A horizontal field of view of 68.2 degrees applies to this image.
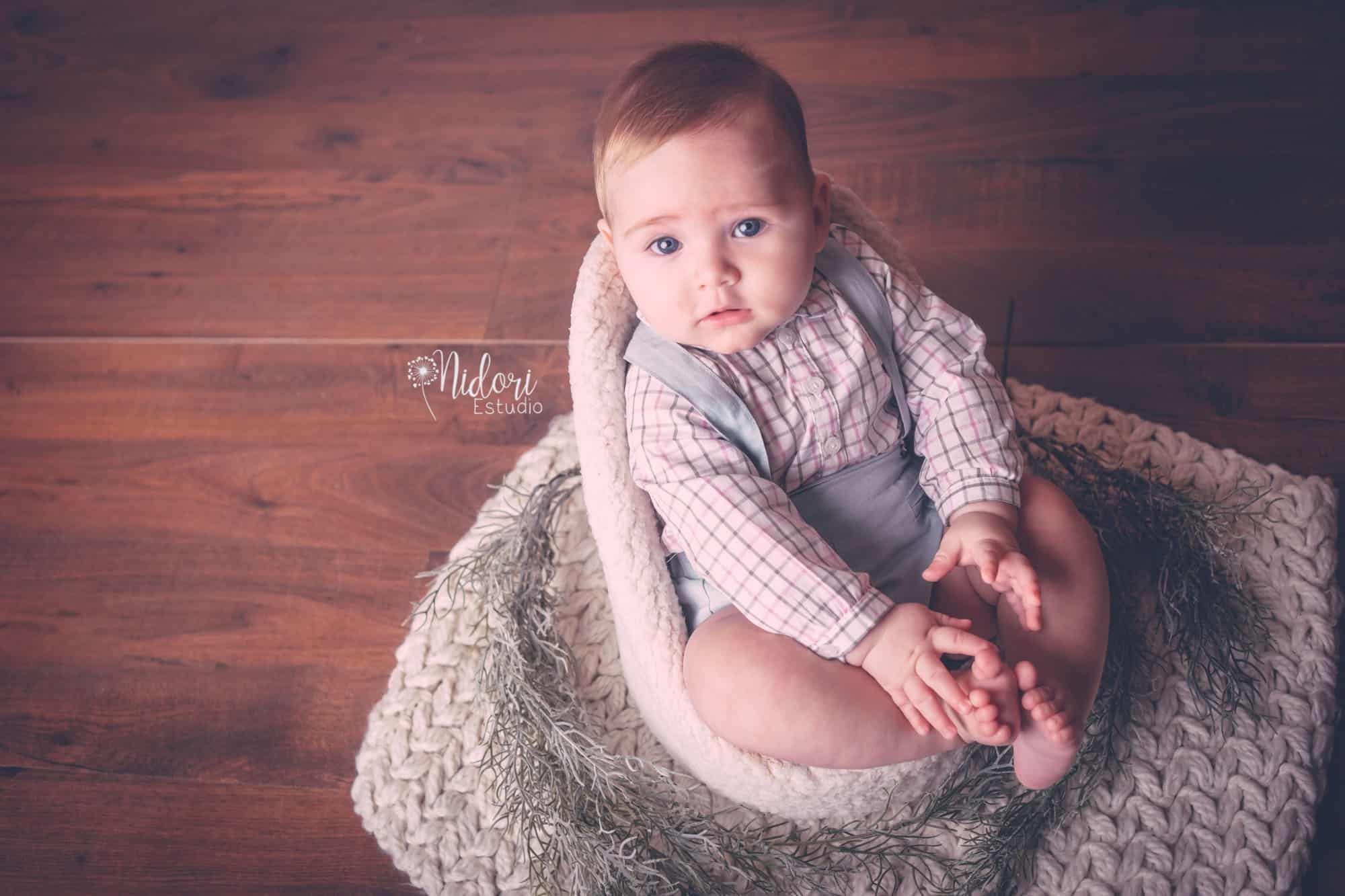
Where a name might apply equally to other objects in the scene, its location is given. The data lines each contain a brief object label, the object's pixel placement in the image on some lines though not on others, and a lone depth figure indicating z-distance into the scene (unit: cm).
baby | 85
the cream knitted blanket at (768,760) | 96
